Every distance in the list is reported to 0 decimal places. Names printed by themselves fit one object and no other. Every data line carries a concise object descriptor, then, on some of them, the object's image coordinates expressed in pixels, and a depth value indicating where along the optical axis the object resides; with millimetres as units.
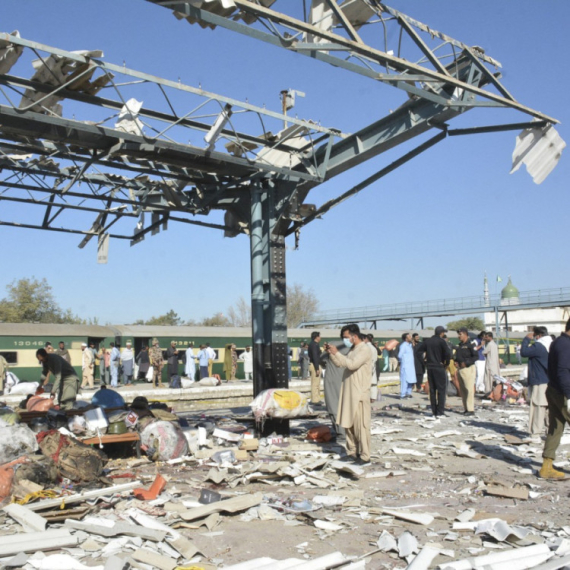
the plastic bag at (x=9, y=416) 8898
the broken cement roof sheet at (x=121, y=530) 5355
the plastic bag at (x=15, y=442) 7699
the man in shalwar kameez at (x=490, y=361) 16461
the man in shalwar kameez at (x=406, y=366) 17812
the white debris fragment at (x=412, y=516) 5836
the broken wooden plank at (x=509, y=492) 6672
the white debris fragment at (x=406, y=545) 4962
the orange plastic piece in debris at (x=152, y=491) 6769
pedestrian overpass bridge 52250
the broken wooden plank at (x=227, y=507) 5977
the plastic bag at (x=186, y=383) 23172
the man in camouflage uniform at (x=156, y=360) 23656
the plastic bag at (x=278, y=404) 10312
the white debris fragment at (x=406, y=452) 9398
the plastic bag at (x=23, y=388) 21089
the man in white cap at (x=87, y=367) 23641
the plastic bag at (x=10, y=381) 21769
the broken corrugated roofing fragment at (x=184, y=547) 5004
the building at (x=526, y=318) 80812
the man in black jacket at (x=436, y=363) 12977
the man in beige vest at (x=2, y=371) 19609
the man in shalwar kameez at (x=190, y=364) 26281
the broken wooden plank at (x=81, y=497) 6259
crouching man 10977
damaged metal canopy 8508
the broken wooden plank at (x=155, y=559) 4730
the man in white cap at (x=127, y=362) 24169
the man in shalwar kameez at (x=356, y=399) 8242
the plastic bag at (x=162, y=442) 9125
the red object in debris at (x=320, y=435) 10641
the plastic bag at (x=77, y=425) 9234
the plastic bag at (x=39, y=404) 10836
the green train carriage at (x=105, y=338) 23844
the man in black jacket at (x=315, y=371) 17125
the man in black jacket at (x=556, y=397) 7230
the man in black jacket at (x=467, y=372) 13555
